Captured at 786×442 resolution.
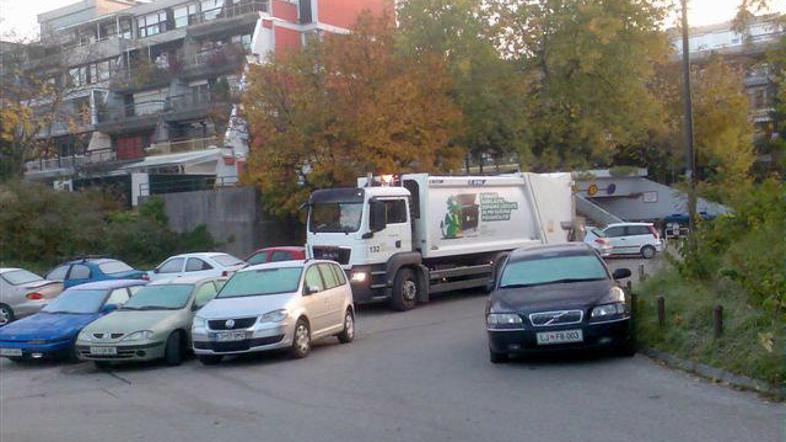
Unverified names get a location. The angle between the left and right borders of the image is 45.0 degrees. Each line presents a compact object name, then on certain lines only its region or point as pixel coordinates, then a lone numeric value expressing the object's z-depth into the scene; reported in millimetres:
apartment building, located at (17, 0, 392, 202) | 45500
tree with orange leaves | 30312
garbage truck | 21672
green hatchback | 15312
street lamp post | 21922
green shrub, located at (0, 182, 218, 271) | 36188
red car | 24734
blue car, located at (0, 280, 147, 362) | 16438
